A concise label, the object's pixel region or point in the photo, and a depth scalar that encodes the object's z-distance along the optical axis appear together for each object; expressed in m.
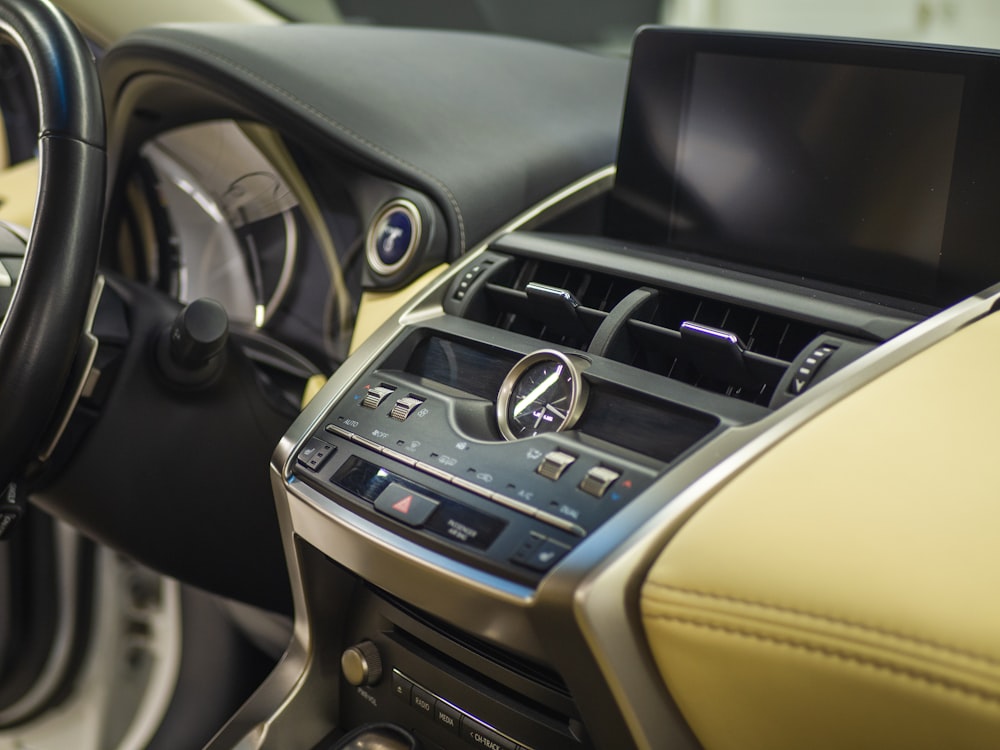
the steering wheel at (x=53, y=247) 0.87
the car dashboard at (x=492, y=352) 0.72
